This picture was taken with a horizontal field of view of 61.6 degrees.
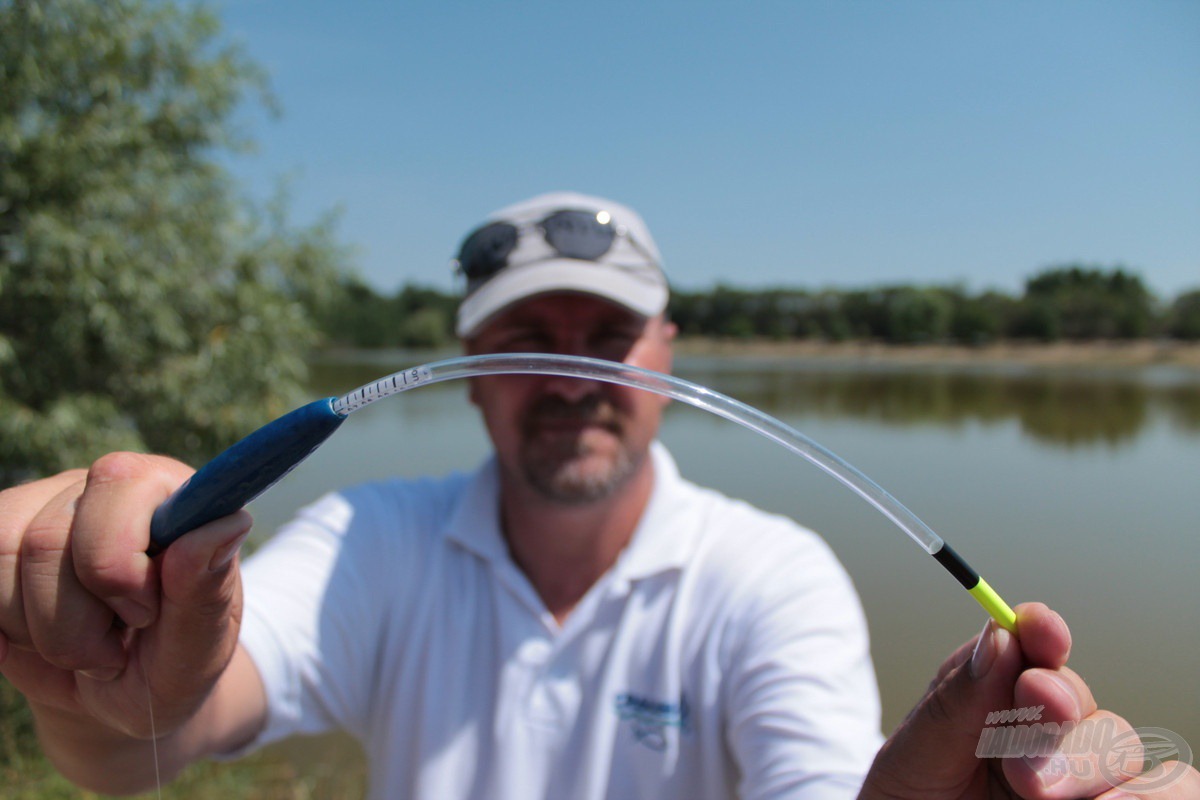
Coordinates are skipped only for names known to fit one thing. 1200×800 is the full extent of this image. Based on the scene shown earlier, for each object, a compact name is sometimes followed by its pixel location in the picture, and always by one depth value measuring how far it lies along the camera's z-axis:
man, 0.44
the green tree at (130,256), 1.72
